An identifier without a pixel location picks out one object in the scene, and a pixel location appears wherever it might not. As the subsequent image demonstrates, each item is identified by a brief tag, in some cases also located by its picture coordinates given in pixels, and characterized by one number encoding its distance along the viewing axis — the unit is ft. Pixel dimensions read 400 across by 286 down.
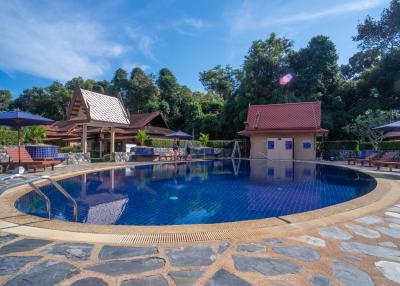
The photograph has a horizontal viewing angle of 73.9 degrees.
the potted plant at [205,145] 82.43
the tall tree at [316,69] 93.20
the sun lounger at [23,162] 32.95
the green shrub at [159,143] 74.54
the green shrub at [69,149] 80.48
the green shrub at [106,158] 61.34
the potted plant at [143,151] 63.07
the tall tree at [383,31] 82.07
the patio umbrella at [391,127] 38.80
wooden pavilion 57.36
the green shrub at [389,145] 61.77
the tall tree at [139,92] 128.26
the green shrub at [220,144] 92.84
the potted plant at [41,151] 38.01
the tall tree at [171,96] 120.46
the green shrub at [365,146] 68.95
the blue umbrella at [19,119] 33.40
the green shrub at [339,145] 73.71
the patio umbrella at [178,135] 67.94
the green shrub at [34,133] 57.77
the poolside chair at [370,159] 47.44
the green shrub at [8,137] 44.03
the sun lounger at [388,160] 38.40
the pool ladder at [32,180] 11.81
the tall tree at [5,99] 158.55
